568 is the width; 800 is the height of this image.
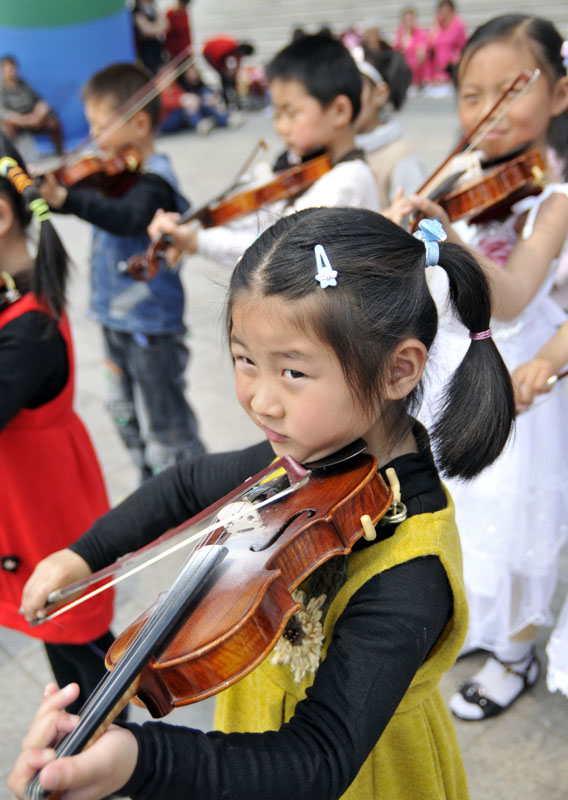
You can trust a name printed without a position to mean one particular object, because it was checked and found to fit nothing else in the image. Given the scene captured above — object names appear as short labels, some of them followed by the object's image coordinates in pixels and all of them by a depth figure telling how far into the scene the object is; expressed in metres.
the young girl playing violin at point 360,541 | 0.77
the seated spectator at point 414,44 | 9.91
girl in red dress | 1.57
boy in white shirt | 2.18
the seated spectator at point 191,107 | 9.89
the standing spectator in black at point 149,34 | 10.66
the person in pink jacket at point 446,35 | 9.54
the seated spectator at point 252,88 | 10.48
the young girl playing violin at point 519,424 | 1.58
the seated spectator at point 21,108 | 8.54
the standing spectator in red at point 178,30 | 10.95
